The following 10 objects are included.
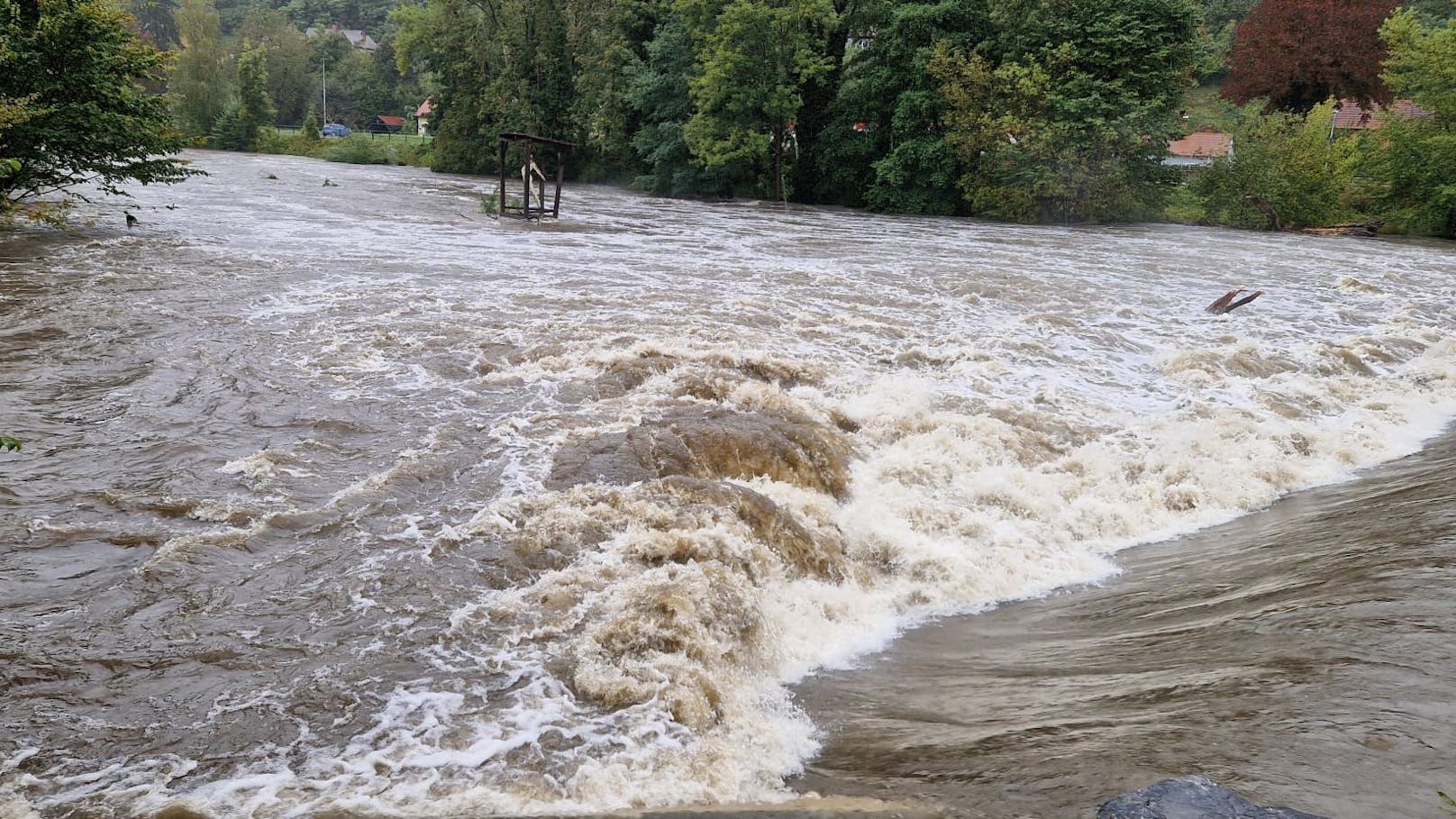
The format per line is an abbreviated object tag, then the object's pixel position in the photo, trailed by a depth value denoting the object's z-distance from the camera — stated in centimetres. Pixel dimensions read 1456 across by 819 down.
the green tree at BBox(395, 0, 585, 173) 4384
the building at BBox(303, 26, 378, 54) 11472
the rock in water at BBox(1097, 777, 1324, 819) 297
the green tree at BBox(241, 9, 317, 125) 8381
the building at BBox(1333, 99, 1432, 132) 2816
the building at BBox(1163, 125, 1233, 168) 4481
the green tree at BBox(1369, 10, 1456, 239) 2606
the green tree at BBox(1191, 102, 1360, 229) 2847
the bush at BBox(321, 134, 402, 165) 5553
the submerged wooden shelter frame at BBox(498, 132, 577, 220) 2236
